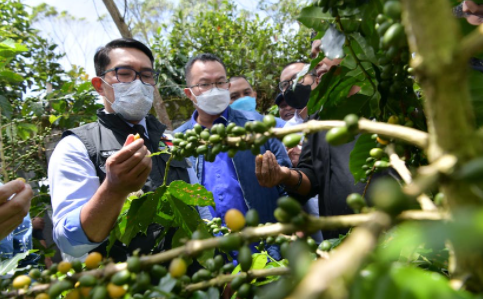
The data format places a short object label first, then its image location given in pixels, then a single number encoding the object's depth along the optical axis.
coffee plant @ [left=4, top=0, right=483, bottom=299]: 0.32
